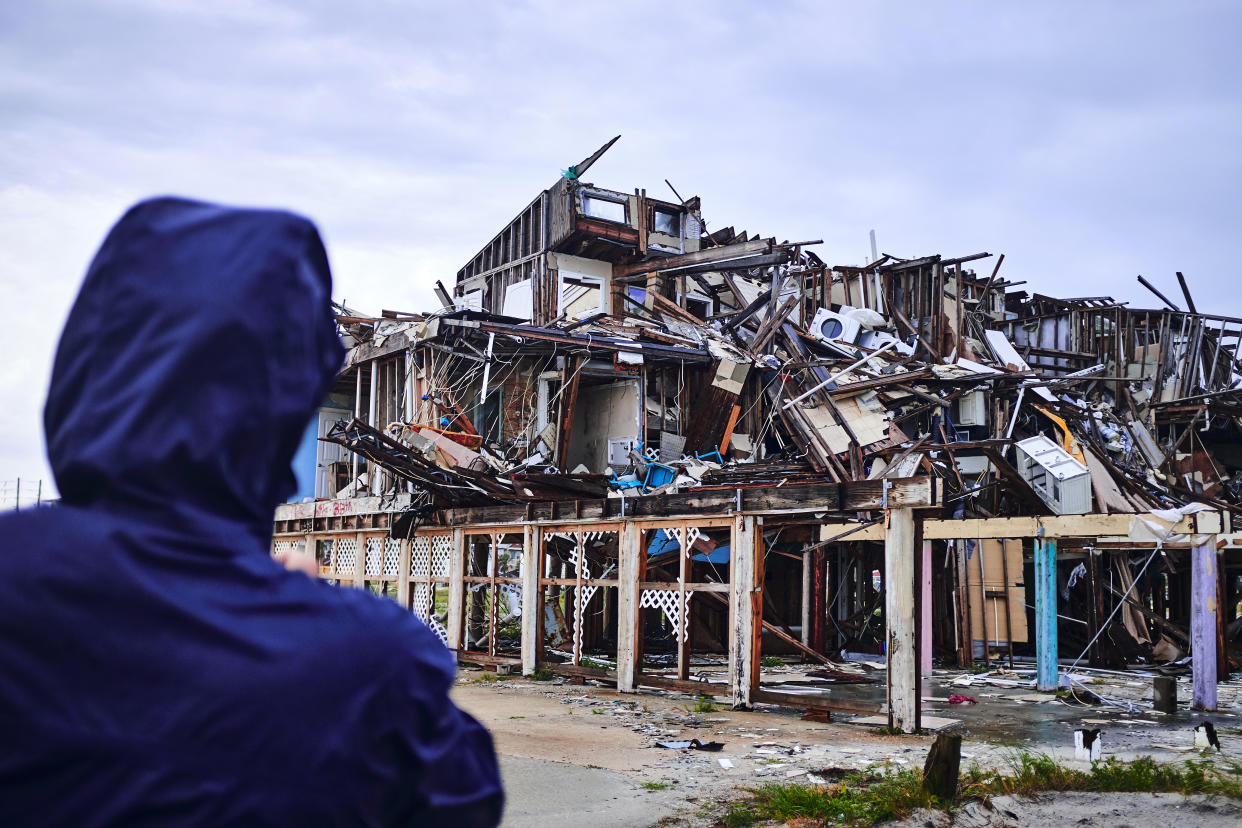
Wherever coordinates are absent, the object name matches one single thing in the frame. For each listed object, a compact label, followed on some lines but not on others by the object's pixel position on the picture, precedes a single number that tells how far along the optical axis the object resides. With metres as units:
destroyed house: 14.16
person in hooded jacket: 1.27
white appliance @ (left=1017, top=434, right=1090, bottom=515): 19.57
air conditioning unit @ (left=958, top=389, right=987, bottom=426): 23.25
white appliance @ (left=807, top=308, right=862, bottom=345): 27.06
